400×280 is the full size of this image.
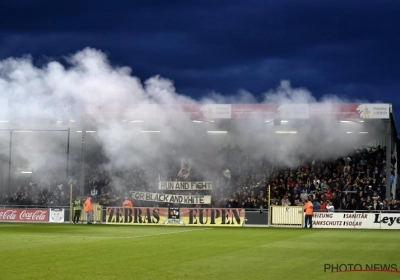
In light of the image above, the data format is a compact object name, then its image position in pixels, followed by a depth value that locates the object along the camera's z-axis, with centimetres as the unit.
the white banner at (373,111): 4359
